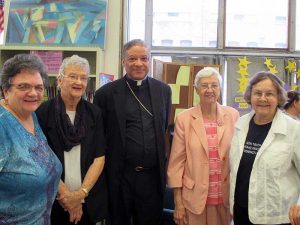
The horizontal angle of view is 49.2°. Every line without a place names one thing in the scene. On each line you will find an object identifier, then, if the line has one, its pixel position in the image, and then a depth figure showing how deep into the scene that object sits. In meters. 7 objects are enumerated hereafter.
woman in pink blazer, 2.14
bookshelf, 3.36
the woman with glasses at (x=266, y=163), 1.76
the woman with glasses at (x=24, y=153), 1.38
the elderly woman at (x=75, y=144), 1.87
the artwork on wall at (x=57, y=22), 3.74
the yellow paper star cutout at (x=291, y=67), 4.25
